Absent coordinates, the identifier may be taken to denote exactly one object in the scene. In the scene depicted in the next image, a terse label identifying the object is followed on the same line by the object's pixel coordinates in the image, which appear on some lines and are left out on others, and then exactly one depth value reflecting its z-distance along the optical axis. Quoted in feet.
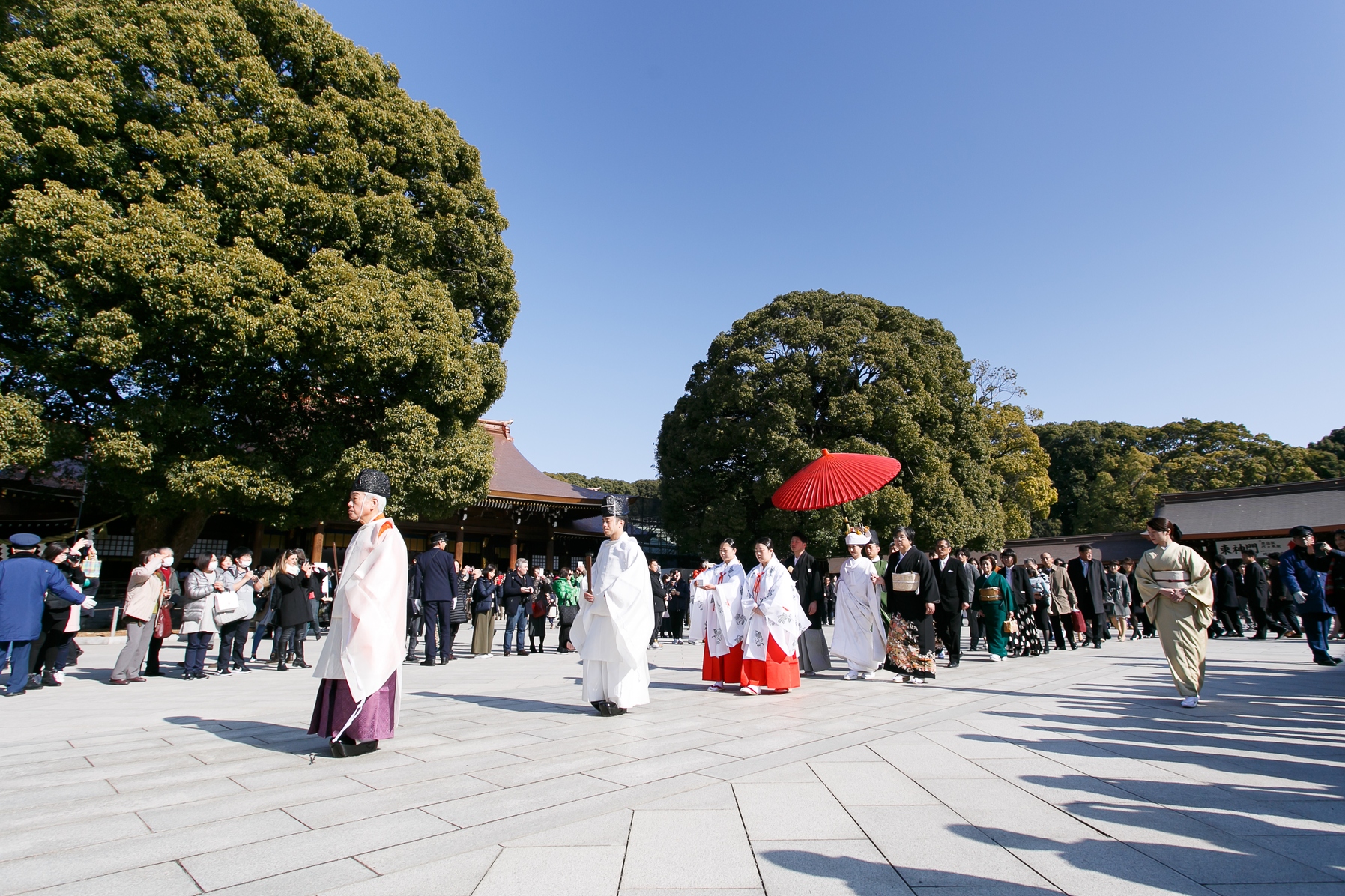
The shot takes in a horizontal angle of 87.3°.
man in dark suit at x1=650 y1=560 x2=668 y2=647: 44.44
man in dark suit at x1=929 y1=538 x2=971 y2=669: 28.81
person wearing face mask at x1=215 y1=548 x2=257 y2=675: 27.66
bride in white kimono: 26.10
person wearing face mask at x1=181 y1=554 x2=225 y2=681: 26.11
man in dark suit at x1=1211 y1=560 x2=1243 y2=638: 44.27
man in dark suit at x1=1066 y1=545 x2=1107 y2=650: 39.40
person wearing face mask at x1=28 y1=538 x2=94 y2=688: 23.49
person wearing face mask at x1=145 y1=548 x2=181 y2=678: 26.40
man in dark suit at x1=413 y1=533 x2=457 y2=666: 30.09
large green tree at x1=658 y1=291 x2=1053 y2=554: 68.33
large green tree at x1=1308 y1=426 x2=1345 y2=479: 122.31
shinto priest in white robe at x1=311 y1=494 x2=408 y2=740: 13.79
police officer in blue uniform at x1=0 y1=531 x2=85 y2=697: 20.89
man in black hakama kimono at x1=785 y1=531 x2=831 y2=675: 27.12
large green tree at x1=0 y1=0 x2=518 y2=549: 35.37
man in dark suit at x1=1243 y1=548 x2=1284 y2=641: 43.47
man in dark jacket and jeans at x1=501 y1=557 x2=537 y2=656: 38.47
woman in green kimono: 32.22
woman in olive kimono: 19.70
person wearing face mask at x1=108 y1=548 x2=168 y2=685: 24.56
